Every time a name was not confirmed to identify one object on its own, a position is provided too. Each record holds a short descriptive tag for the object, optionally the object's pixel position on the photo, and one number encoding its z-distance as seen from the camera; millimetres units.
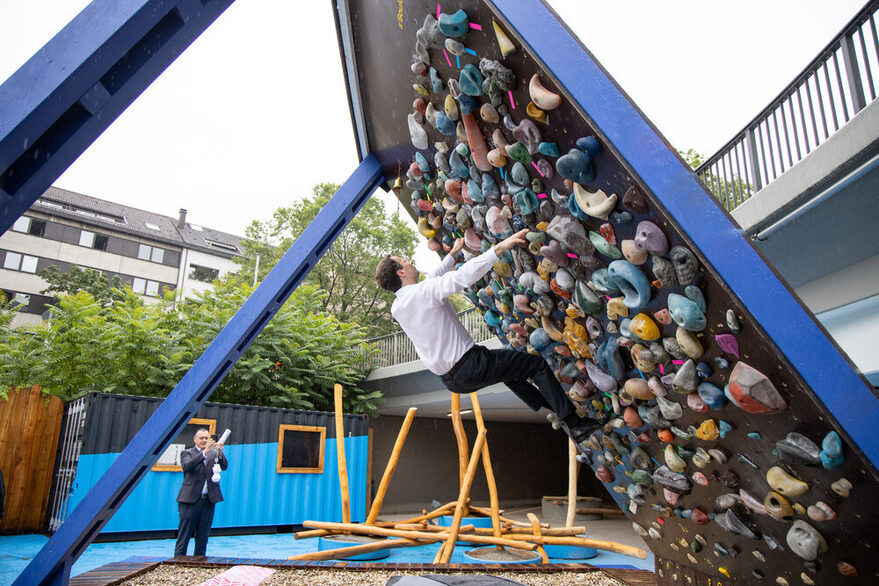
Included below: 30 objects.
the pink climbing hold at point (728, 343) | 1597
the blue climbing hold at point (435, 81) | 2217
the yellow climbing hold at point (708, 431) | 1945
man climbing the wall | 2717
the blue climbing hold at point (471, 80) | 1955
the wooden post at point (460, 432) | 6382
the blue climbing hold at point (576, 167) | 1725
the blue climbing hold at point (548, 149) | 1842
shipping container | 9102
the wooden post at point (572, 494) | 6539
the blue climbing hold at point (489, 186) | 2297
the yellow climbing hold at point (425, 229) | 3326
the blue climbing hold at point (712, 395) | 1797
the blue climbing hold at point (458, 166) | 2408
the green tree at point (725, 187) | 7220
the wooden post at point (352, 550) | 5477
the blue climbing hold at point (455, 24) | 1870
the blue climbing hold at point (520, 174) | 2043
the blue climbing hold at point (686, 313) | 1649
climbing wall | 1617
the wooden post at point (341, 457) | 6789
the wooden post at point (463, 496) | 5395
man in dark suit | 5820
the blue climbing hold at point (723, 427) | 1888
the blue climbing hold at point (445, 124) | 2281
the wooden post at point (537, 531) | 5588
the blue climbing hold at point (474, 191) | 2393
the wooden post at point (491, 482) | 6273
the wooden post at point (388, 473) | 6633
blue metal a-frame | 1671
